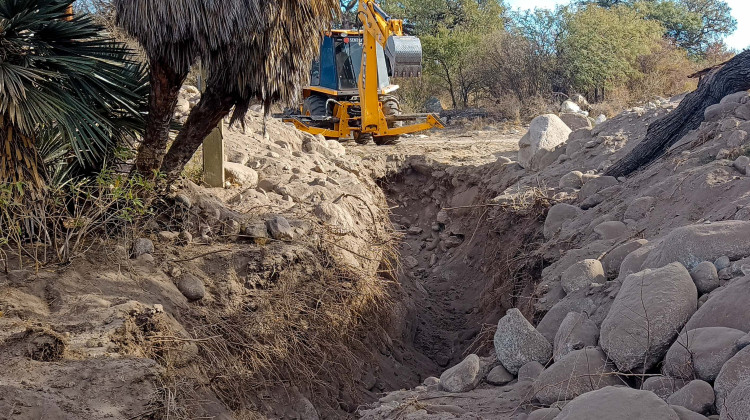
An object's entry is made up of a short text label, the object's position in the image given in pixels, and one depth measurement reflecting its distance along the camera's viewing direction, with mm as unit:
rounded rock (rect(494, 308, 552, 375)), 4938
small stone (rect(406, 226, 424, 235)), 11844
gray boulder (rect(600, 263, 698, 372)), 3986
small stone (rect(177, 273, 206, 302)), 5691
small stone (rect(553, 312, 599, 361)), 4504
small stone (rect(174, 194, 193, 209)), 6362
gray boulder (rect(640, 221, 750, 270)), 4520
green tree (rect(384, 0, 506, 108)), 24594
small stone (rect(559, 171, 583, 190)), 9047
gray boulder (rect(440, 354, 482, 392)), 5148
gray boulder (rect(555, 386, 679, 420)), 3064
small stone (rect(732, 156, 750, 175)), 6298
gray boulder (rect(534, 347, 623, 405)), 4012
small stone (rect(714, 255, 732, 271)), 4430
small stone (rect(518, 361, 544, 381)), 4761
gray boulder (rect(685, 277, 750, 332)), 3725
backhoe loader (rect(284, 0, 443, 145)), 12422
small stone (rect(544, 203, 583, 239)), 7965
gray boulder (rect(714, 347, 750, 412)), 3213
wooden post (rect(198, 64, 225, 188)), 7375
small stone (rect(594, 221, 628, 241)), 6691
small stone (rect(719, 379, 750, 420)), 2952
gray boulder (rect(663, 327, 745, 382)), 3492
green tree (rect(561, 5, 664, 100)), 20219
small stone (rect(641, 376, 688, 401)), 3635
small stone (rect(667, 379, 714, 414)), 3332
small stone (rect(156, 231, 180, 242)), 6121
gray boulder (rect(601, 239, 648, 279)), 5742
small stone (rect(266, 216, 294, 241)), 6801
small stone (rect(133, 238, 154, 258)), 5758
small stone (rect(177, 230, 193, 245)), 6207
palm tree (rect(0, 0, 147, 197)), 5113
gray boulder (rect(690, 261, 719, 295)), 4270
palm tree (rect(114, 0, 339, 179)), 5266
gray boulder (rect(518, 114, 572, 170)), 10898
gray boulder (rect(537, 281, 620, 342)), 5008
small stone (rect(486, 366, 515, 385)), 5043
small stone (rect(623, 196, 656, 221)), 6797
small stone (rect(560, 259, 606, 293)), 5691
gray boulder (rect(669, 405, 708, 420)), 3156
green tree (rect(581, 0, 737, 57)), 28188
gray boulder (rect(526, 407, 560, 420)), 3777
